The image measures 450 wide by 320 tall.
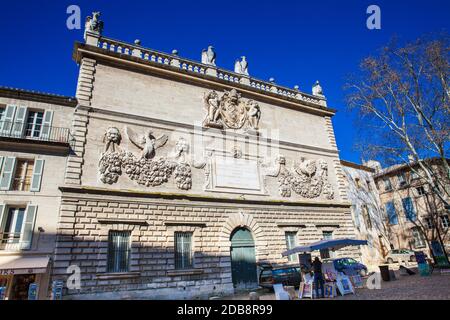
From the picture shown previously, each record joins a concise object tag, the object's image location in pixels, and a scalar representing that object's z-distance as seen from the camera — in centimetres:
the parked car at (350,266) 1656
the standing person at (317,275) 1118
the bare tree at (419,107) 1523
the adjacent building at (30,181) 1130
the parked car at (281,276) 1347
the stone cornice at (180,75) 1546
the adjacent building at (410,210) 2796
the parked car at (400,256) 2655
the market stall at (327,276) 1124
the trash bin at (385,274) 1472
